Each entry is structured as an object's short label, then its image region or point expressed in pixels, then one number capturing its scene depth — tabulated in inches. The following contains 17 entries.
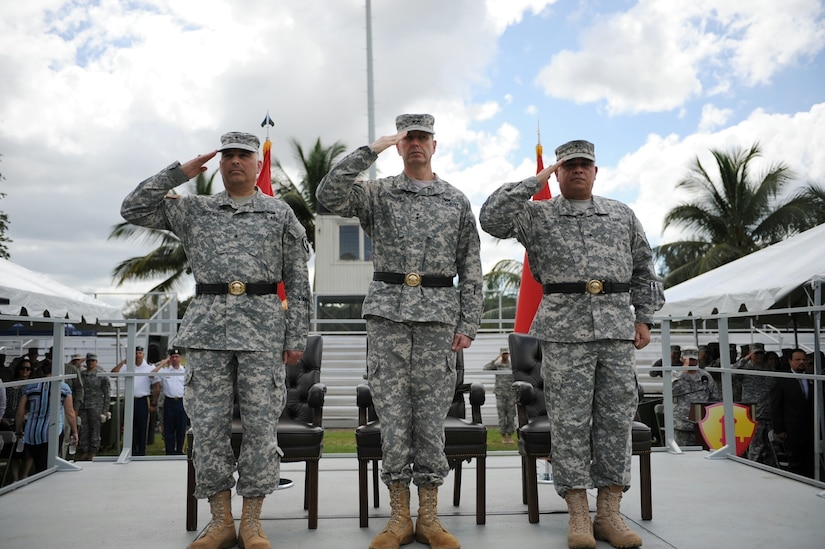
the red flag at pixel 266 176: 240.4
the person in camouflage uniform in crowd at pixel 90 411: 387.2
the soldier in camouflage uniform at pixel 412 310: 133.6
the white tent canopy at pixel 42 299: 273.6
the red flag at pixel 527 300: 225.8
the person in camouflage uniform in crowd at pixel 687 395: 374.6
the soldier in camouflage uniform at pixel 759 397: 313.7
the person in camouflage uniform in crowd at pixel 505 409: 454.0
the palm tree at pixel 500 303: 625.4
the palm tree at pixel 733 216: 798.5
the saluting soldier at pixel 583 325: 137.1
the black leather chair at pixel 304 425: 149.0
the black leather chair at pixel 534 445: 151.5
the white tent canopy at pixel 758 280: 276.4
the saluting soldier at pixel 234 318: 131.3
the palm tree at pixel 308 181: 921.5
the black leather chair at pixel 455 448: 149.3
